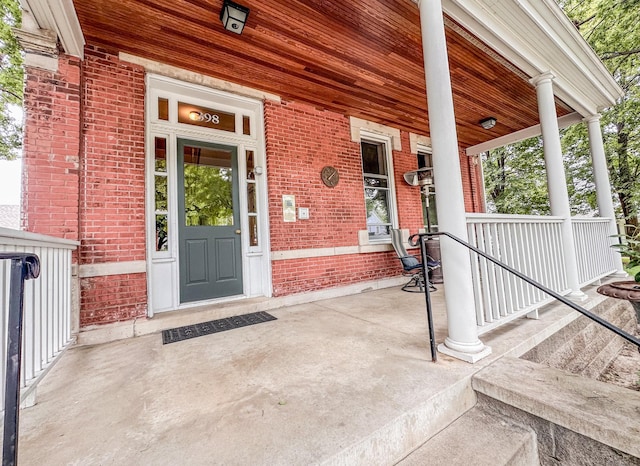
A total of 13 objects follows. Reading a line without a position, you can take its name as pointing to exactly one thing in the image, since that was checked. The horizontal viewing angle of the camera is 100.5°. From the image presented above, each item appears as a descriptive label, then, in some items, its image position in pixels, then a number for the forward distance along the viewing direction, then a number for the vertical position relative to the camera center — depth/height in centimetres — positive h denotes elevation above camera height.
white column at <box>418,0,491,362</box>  179 +32
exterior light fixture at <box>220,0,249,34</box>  228 +209
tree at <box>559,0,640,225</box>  542 +396
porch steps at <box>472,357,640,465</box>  111 -81
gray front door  319 +44
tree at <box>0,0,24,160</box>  363 +344
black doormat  247 -72
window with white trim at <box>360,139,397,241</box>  477 +104
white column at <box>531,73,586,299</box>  300 +72
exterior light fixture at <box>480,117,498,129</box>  491 +215
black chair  400 -30
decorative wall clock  409 +113
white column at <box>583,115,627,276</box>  427 +87
